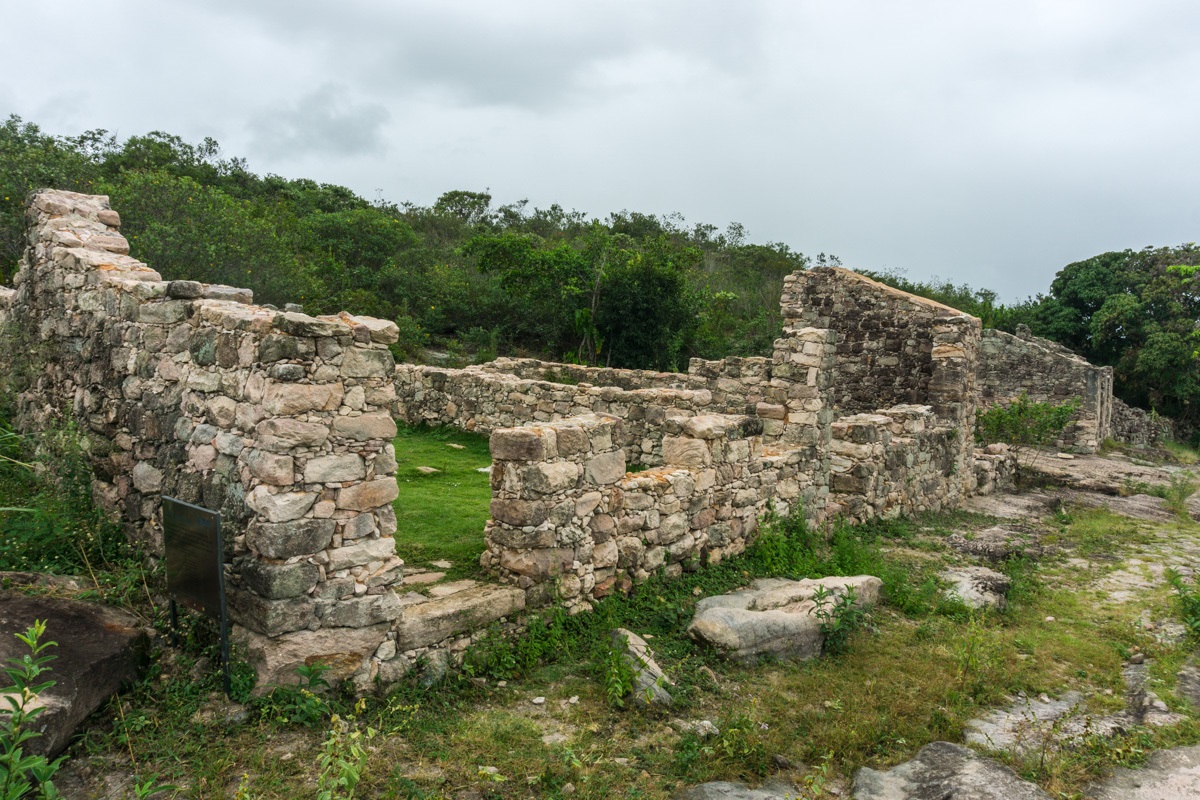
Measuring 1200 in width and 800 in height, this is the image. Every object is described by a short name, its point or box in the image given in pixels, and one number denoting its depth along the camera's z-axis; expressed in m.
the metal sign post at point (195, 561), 4.67
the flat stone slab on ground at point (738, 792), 4.48
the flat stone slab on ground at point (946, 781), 4.53
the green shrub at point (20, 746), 3.30
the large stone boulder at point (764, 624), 6.34
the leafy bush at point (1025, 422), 16.66
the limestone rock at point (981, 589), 8.22
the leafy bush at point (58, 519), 5.75
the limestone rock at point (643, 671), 5.39
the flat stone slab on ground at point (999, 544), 10.37
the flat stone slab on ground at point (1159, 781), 4.64
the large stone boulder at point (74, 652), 4.13
